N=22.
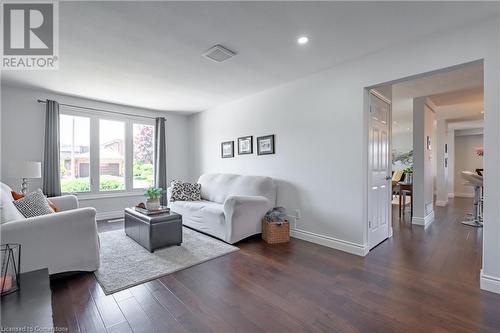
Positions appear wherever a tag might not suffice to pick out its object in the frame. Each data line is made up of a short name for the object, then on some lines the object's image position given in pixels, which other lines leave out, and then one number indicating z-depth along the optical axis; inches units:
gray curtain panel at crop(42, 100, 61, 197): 159.9
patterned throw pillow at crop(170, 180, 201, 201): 176.1
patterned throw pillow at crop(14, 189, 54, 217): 90.0
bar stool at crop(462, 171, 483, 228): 156.5
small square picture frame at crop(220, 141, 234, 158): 191.0
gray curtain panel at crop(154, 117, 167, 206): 216.7
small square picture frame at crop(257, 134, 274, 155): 156.6
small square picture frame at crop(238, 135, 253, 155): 173.3
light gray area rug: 89.3
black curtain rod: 162.2
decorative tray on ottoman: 124.5
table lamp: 125.2
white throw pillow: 76.2
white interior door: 119.9
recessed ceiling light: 94.1
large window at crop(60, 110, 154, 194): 176.4
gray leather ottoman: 115.1
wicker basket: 131.7
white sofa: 129.1
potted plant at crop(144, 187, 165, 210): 127.7
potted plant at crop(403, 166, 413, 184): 222.0
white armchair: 76.9
